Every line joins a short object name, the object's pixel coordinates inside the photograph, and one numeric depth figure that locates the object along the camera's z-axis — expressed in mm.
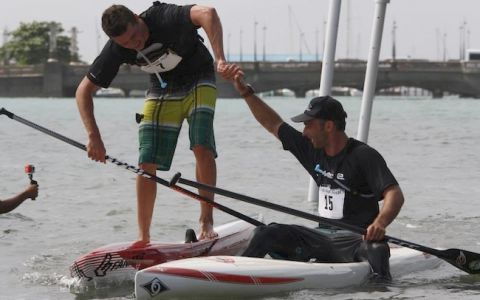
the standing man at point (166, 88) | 18250
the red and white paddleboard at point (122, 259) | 18187
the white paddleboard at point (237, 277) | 16594
